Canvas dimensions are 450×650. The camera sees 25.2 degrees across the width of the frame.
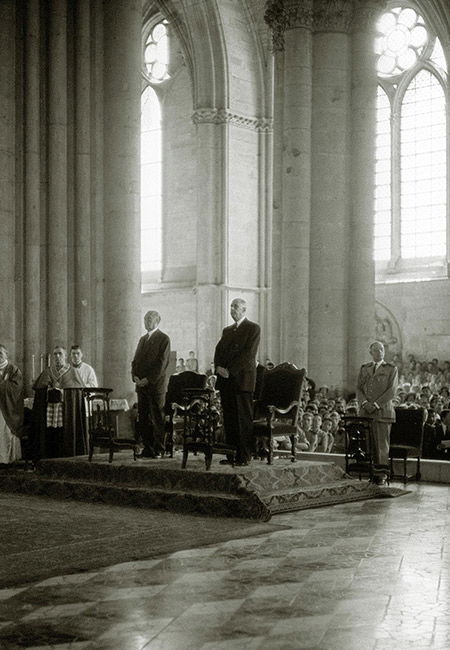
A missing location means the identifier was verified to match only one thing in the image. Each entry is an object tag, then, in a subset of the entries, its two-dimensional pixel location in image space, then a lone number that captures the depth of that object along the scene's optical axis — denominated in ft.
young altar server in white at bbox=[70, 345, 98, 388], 40.32
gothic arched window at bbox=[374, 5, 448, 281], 78.38
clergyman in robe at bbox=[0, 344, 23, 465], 39.11
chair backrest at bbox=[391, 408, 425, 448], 38.45
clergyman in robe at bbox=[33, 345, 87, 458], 38.86
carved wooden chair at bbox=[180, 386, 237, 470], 32.58
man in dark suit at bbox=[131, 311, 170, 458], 36.35
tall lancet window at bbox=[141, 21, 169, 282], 90.79
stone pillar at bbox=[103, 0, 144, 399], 47.52
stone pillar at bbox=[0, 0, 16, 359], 43.88
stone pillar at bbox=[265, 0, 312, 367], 53.47
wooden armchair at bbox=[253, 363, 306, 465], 33.65
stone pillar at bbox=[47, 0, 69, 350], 46.26
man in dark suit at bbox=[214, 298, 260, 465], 33.12
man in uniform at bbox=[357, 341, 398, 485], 37.45
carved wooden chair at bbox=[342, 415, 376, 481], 36.04
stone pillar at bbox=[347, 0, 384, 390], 53.62
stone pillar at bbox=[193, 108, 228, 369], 81.76
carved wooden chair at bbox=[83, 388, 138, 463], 35.35
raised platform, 30.37
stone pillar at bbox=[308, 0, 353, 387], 53.47
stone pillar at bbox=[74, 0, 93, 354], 47.14
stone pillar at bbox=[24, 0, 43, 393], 45.27
